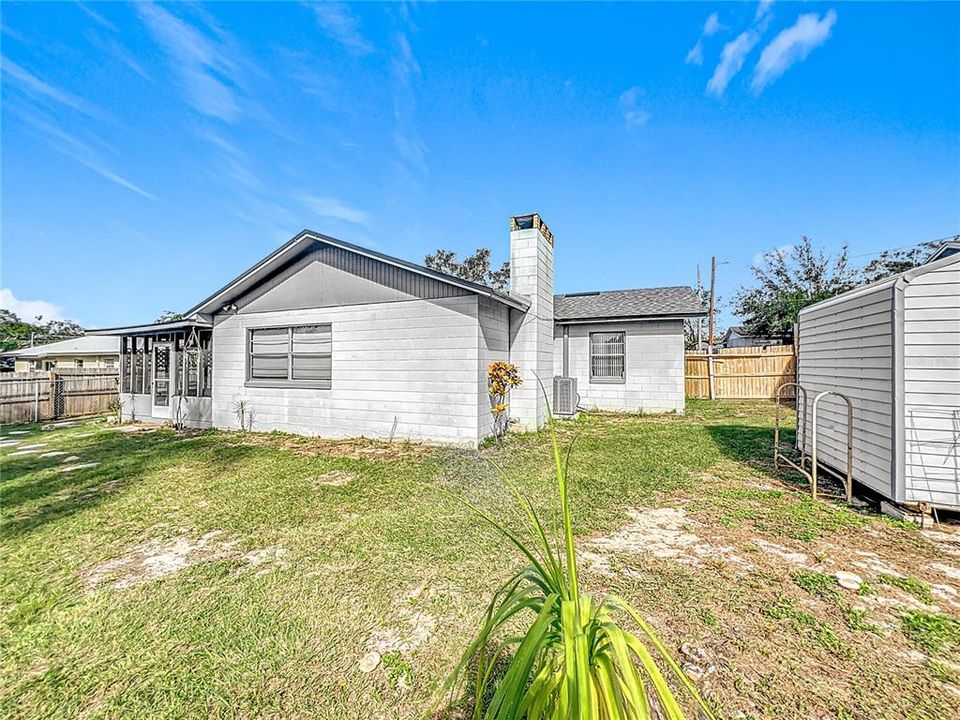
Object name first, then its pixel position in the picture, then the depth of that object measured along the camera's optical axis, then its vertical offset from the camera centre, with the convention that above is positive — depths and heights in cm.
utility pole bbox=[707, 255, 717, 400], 1563 +180
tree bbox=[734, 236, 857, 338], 2206 +466
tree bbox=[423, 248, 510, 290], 2538 +597
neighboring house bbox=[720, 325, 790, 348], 2569 +179
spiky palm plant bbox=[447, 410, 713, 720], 88 -70
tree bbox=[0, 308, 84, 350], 3850 +297
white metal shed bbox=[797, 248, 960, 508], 375 -18
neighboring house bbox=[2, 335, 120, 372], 2102 +18
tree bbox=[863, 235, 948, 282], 2155 +564
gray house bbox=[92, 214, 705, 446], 762 +30
